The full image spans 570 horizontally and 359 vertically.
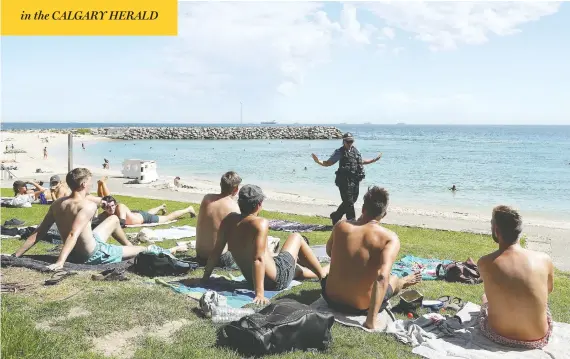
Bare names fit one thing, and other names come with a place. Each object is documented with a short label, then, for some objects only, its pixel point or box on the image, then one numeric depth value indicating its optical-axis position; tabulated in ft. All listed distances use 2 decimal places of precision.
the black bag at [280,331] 14.39
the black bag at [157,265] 22.36
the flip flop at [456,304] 19.41
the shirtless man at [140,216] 35.99
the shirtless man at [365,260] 16.38
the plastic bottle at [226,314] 16.84
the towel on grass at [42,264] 22.09
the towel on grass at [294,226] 37.48
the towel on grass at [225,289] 19.33
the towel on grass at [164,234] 31.17
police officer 36.37
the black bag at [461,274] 23.49
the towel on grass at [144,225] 36.18
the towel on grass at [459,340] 15.01
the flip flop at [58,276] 20.15
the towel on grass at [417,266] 24.75
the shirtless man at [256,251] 18.83
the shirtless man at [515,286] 14.79
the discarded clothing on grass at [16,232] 30.45
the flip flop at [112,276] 20.99
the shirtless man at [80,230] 22.13
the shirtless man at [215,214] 23.56
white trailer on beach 80.79
